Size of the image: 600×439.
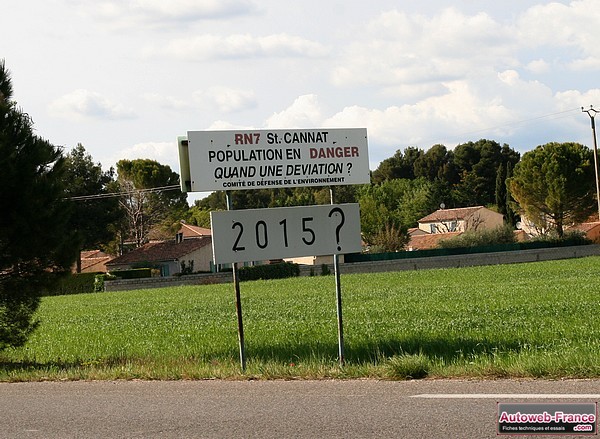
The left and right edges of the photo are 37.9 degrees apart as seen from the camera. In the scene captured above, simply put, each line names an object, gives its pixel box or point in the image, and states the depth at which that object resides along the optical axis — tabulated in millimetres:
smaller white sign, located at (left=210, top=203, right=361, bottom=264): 10648
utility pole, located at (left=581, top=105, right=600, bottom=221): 71562
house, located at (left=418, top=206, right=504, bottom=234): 103062
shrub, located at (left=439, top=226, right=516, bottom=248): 84062
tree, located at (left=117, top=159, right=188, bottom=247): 92750
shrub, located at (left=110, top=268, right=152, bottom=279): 73700
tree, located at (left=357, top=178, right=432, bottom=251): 92688
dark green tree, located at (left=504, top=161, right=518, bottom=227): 105394
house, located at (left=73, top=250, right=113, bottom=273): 96625
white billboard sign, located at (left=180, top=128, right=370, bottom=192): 10609
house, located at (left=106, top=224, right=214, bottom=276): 82625
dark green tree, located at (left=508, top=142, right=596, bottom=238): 91875
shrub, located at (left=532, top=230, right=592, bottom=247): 79800
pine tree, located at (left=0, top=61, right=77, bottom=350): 12380
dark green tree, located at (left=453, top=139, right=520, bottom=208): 129250
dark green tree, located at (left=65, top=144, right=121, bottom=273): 82938
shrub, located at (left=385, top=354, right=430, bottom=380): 9383
